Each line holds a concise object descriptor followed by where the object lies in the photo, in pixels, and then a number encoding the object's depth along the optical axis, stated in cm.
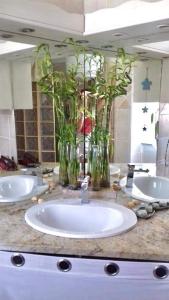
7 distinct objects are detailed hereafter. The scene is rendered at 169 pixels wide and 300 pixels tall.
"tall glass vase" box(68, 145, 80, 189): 160
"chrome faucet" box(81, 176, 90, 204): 142
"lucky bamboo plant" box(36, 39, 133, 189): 156
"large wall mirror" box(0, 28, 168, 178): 159
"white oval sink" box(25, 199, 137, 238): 128
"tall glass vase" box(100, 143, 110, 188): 159
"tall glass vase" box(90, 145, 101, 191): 159
